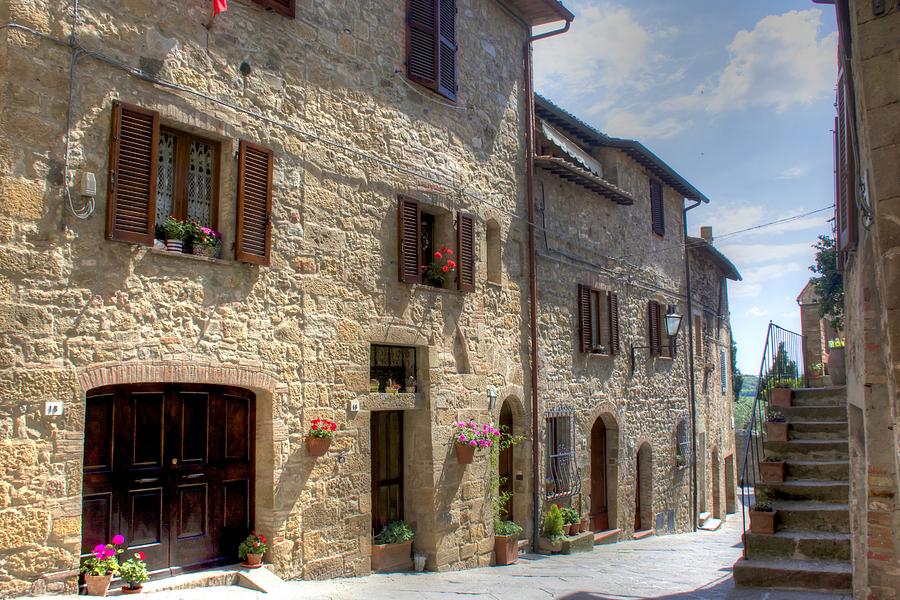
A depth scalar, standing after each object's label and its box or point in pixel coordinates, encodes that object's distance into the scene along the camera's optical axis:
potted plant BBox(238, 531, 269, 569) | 7.58
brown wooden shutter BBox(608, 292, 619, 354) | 14.94
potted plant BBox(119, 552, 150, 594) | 6.49
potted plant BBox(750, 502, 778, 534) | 8.14
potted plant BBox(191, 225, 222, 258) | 7.36
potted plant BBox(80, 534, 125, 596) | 6.26
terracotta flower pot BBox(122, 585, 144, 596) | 6.47
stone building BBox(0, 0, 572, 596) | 6.21
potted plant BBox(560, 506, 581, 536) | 12.43
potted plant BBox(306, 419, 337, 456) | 8.18
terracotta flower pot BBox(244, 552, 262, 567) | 7.57
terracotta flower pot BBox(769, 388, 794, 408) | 10.30
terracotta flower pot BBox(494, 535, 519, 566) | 10.88
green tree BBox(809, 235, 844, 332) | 16.56
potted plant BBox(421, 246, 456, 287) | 10.42
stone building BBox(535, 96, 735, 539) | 13.16
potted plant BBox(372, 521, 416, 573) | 9.22
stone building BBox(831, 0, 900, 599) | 4.64
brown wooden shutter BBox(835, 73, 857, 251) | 6.27
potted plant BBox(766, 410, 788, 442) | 9.54
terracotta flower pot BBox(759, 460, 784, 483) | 8.91
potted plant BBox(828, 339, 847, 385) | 11.25
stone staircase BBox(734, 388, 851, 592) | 7.72
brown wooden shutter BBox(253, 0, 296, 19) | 8.14
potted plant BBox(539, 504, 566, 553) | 11.91
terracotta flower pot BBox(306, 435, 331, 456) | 8.17
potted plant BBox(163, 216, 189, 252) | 7.14
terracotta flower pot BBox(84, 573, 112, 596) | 6.25
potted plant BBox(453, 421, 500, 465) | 10.28
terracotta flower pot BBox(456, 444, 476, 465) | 10.28
